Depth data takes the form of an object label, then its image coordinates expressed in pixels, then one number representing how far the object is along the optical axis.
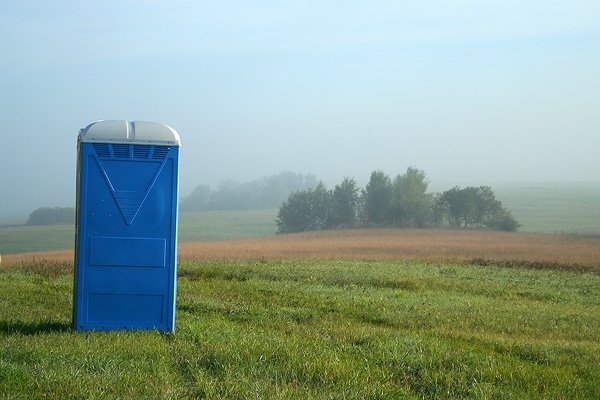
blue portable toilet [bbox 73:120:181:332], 11.34
